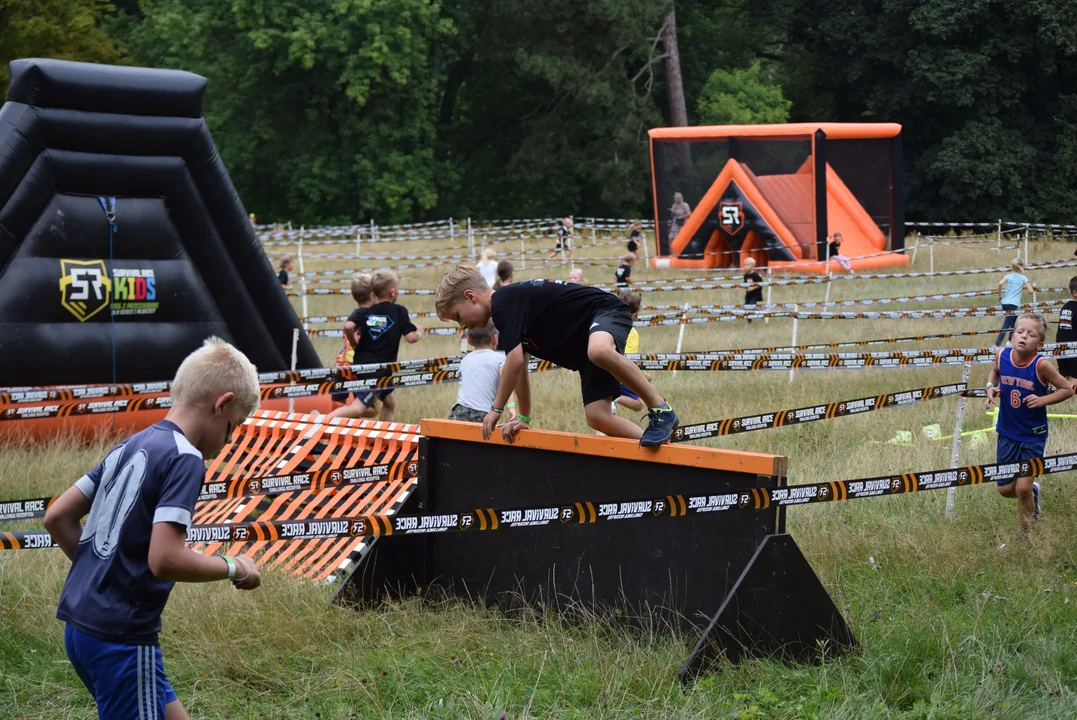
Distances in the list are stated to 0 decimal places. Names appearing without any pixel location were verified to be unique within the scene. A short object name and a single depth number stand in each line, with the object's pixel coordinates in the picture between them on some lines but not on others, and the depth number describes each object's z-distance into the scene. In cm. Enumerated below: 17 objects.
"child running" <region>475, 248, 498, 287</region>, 1894
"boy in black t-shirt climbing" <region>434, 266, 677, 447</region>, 612
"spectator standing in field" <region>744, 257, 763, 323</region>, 2302
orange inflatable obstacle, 3017
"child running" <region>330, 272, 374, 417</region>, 1158
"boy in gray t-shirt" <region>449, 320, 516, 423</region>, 899
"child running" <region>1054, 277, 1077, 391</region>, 1278
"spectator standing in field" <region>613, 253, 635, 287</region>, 2119
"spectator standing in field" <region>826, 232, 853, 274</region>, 2903
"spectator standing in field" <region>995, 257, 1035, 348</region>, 1606
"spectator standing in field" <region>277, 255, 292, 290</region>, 2138
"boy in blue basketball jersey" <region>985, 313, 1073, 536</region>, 783
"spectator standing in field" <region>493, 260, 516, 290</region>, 1377
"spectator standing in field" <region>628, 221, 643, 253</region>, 3300
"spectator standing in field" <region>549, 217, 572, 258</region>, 3464
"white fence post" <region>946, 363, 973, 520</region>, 813
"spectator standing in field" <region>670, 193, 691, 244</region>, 3259
